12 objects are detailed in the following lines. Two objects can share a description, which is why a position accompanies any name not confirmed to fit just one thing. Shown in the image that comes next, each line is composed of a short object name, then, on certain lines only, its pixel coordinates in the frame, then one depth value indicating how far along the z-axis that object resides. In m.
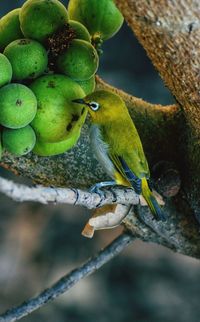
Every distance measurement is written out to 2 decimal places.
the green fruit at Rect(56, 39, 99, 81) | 2.60
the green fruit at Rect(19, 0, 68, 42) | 2.59
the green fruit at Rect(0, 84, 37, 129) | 2.56
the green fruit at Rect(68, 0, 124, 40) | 2.64
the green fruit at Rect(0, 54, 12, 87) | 2.56
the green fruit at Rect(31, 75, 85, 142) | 2.58
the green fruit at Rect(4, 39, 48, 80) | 2.58
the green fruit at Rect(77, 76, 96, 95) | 2.63
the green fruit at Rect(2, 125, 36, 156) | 2.58
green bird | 2.72
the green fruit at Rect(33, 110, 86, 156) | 2.61
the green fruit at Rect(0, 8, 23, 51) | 2.61
